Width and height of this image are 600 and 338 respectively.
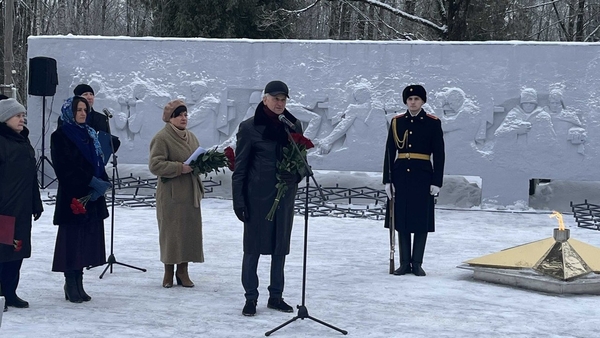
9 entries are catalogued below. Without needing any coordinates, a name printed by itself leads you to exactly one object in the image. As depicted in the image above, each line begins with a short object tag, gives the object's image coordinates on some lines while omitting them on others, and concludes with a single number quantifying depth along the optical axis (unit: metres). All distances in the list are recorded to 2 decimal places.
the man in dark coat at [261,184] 6.45
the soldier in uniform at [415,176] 8.34
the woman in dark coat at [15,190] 6.46
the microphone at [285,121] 6.06
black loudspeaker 14.52
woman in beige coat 7.39
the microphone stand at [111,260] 8.12
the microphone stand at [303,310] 6.04
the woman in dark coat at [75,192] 6.73
